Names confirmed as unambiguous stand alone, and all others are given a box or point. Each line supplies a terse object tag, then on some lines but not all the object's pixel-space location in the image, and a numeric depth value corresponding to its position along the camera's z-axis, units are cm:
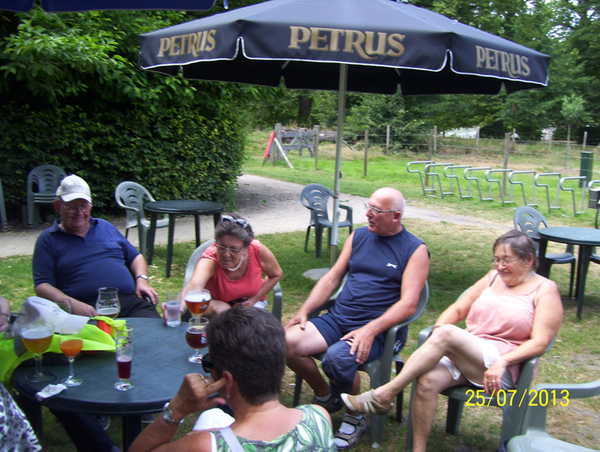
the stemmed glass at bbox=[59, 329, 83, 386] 190
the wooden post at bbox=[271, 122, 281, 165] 1795
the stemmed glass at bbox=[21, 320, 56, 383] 185
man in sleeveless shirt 270
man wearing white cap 297
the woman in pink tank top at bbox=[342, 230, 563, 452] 246
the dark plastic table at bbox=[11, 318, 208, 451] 180
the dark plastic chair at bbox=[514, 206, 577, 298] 521
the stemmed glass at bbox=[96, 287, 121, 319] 239
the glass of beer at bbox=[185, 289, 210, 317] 240
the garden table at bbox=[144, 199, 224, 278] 520
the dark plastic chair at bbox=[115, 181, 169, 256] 584
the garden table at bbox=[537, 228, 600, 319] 458
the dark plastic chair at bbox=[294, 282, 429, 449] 270
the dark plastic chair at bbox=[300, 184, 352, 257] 622
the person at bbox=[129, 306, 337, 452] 135
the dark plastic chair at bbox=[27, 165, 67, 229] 704
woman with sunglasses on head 293
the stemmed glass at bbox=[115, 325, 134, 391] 189
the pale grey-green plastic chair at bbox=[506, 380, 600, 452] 201
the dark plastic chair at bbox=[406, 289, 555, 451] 239
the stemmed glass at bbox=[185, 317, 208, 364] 211
